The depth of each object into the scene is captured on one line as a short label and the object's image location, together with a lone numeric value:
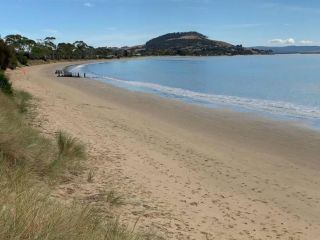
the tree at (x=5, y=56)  35.85
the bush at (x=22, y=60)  57.94
